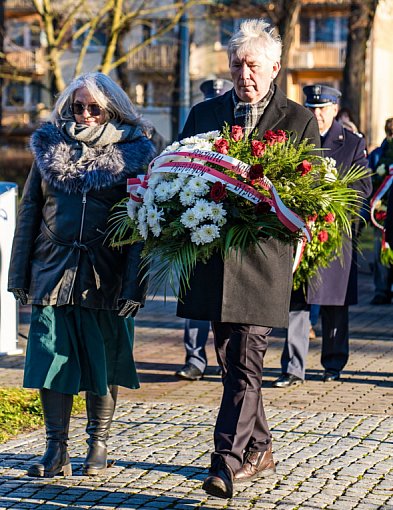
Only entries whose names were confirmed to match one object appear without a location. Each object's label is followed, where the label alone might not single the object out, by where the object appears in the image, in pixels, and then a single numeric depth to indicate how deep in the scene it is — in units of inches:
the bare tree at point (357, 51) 1359.3
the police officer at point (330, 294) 462.9
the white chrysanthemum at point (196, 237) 272.2
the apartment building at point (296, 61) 3101.9
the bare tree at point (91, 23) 1283.0
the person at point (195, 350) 476.8
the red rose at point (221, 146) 281.5
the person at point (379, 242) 659.3
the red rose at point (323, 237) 370.2
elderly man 290.0
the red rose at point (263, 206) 275.0
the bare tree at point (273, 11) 1427.0
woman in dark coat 312.3
